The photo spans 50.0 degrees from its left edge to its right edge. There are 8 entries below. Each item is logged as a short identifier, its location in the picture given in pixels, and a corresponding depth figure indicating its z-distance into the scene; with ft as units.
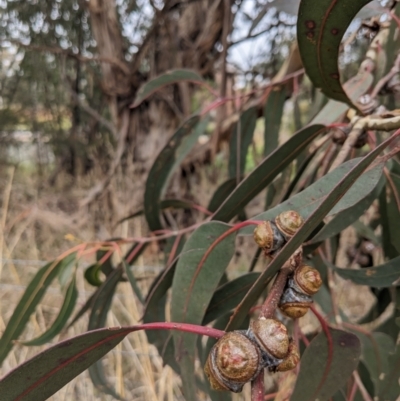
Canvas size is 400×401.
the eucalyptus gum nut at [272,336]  0.69
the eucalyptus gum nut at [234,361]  0.66
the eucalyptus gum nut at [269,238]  0.89
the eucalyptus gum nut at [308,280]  0.82
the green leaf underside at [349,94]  1.53
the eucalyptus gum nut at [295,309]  0.81
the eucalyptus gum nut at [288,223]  0.88
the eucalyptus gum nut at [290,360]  0.72
